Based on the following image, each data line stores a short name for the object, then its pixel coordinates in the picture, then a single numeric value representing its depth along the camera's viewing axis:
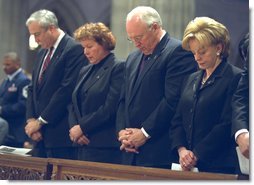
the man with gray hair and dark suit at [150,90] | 9.29
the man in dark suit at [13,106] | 11.66
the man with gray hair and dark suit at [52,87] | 10.70
